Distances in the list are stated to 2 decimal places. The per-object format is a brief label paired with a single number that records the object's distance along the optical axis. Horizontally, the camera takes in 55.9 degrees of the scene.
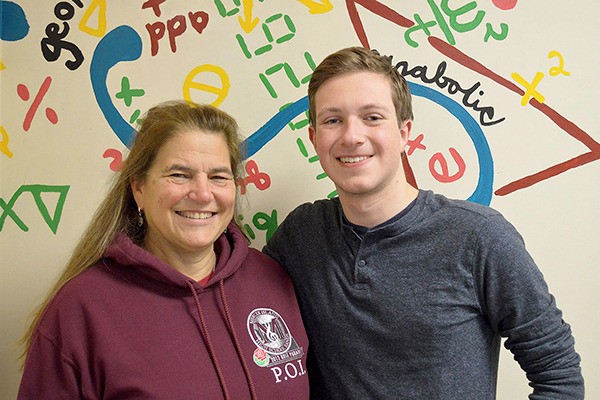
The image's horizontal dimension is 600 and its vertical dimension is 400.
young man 1.12
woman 1.07
